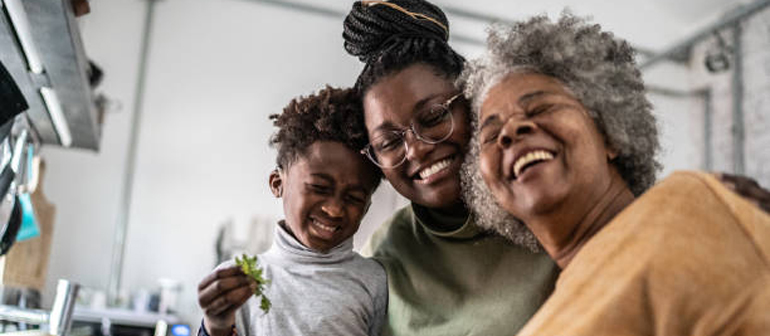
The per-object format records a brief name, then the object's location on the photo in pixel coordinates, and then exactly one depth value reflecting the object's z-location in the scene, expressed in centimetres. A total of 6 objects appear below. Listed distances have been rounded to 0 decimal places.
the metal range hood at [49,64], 168
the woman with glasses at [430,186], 152
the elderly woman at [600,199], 87
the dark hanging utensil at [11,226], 226
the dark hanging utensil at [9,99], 174
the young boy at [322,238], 168
